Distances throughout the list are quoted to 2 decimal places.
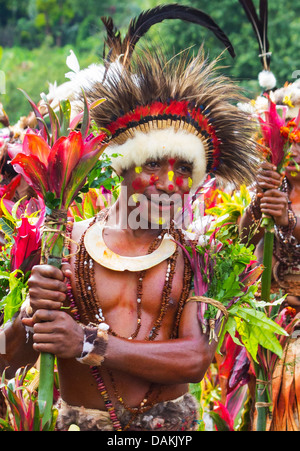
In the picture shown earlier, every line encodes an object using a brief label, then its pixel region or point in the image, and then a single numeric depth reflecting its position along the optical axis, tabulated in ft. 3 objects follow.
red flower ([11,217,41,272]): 10.06
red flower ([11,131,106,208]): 9.08
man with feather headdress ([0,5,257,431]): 9.84
